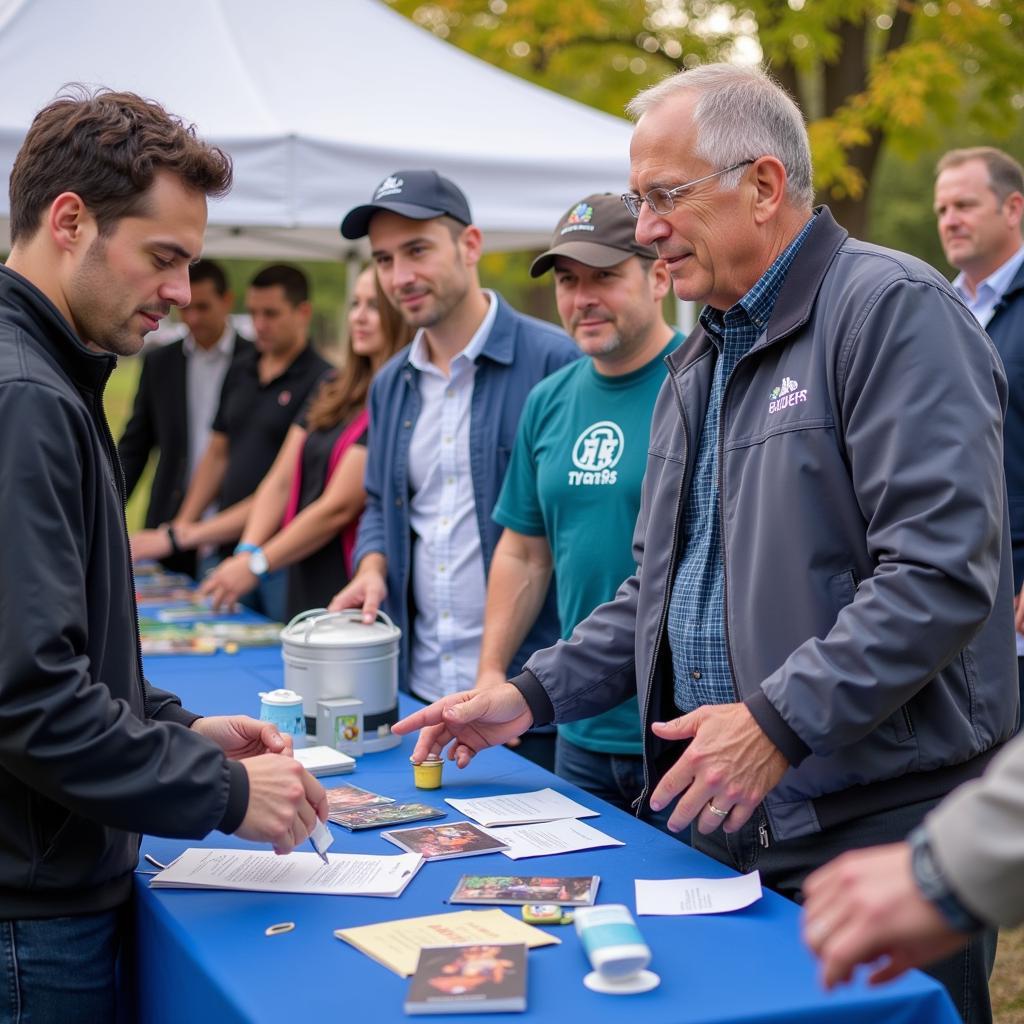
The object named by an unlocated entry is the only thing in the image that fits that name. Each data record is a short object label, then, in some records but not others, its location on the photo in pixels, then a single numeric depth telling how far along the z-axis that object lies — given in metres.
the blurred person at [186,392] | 6.50
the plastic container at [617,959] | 1.56
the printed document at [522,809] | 2.26
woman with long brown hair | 4.54
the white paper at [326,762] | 2.59
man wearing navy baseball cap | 3.76
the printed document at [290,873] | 1.92
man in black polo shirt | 5.54
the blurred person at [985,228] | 4.21
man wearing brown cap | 3.14
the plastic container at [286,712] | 2.74
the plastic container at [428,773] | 2.48
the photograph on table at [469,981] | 1.49
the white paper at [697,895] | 1.81
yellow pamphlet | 1.66
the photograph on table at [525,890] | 1.85
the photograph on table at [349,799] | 2.36
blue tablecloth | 1.52
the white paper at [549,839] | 2.10
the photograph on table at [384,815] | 2.26
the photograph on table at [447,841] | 2.09
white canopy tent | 4.74
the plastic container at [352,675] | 2.81
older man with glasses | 1.82
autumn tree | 8.10
